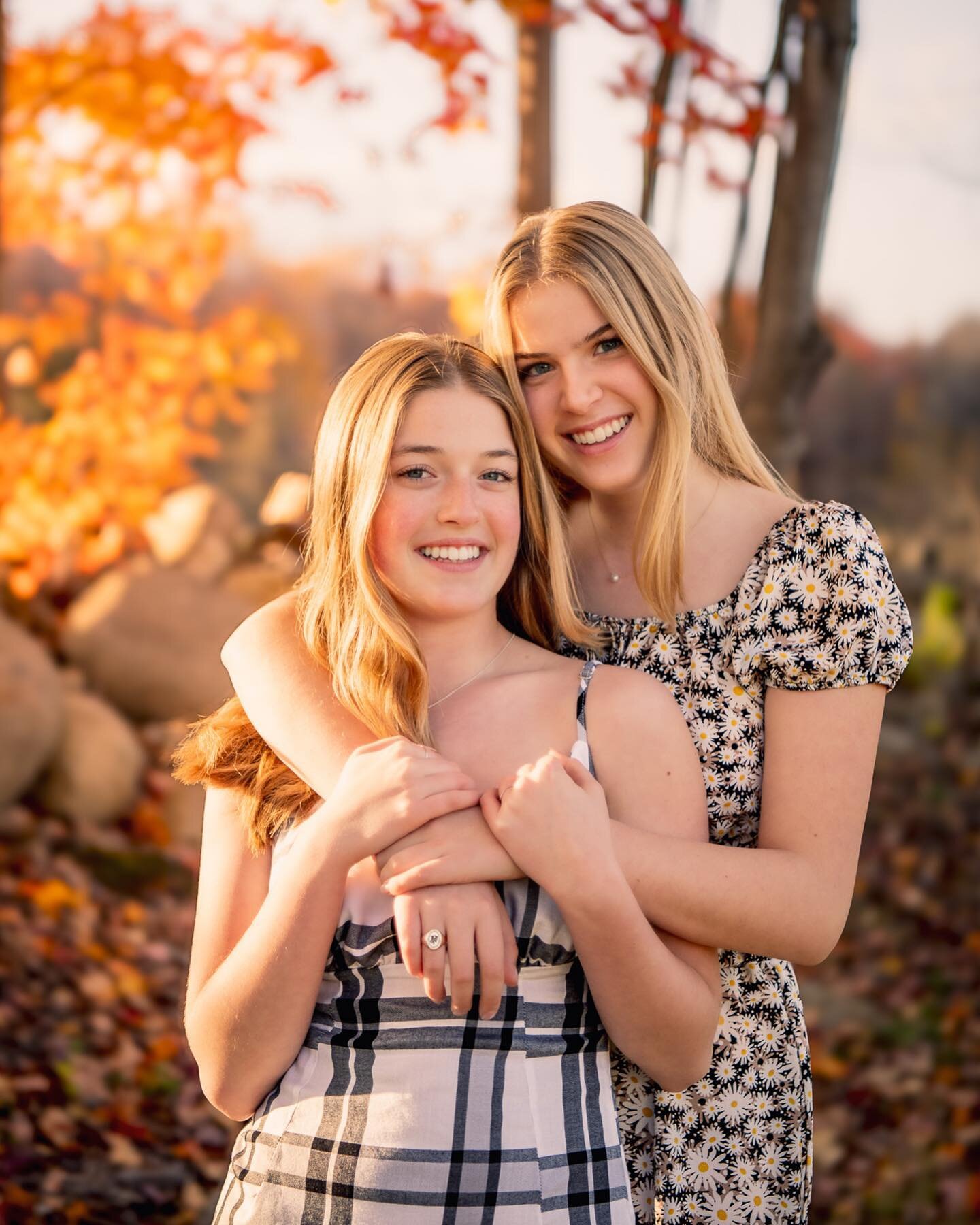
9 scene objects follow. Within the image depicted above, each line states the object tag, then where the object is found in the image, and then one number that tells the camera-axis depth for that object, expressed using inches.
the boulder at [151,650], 232.8
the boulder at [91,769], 207.2
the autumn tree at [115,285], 237.5
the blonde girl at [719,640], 79.0
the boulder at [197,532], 250.4
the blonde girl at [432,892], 68.0
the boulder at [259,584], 245.9
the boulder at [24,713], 197.6
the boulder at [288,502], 234.1
